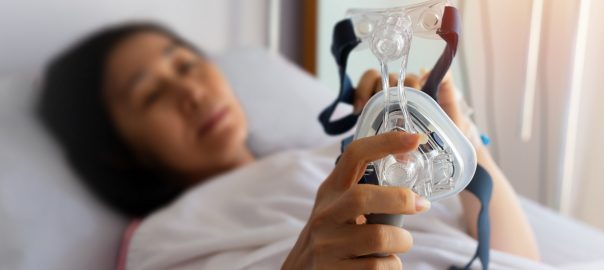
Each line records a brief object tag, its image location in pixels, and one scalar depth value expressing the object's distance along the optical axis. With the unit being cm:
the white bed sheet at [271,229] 62
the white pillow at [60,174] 87
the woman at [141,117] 104
